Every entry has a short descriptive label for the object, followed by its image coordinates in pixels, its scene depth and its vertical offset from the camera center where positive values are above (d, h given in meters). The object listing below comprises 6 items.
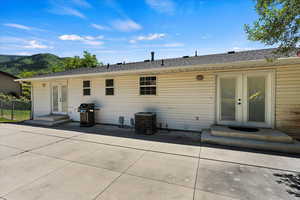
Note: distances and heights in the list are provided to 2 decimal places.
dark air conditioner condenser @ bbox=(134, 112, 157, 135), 5.37 -1.03
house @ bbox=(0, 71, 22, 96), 18.55 +2.07
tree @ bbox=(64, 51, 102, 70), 26.25 +7.45
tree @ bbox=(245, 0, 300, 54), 2.63 +1.54
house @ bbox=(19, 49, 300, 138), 4.57 +0.24
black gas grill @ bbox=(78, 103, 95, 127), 6.75 -0.83
